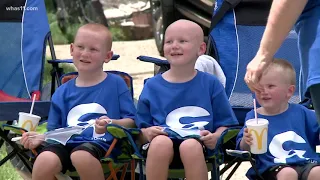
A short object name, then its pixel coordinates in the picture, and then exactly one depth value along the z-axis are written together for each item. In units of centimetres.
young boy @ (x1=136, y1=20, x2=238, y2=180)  761
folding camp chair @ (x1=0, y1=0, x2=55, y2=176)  964
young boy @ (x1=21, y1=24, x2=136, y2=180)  755
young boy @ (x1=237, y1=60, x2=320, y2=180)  714
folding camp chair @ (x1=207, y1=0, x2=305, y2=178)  938
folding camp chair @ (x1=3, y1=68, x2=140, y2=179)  731
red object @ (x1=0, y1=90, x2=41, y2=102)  918
